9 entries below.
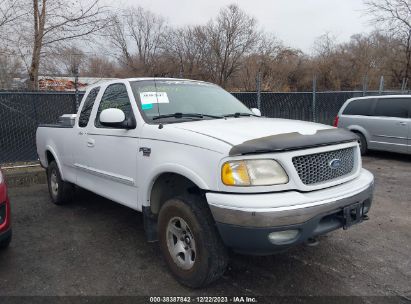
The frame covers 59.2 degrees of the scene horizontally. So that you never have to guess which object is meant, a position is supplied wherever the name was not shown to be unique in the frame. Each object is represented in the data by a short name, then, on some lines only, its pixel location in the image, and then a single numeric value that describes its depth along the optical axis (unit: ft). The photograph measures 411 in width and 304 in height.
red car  11.17
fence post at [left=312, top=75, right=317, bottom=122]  39.63
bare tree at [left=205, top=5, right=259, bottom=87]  122.42
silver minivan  28.81
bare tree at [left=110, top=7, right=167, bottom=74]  143.36
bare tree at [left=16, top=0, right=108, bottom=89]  36.83
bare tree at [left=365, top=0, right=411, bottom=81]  73.77
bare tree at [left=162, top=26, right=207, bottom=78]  123.94
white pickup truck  8.71
